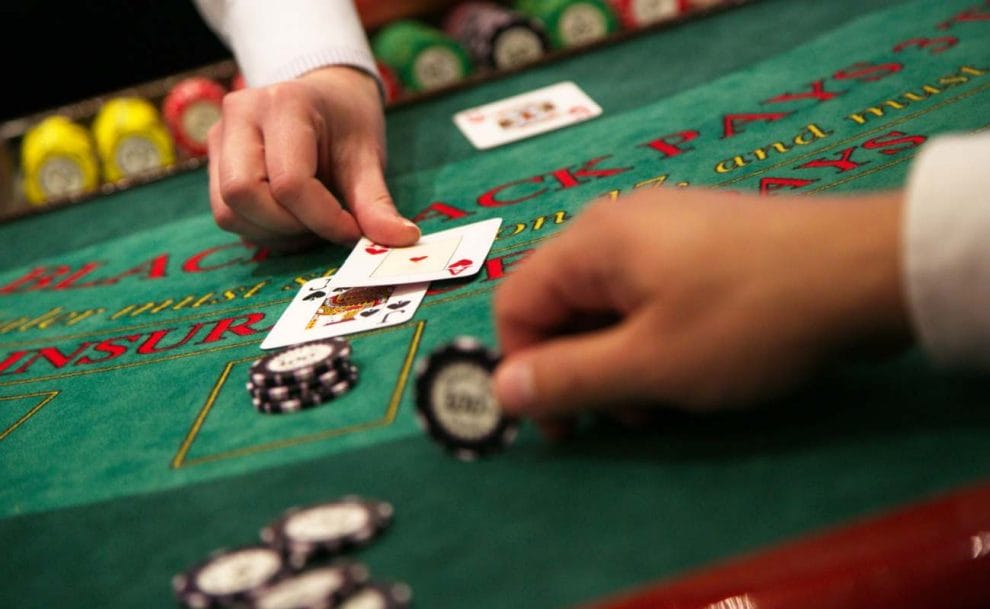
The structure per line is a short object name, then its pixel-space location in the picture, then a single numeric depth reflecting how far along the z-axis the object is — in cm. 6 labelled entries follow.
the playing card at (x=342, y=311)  158
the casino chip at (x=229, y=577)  98
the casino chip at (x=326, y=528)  101
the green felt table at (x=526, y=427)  93
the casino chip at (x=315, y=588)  93
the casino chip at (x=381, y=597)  91
